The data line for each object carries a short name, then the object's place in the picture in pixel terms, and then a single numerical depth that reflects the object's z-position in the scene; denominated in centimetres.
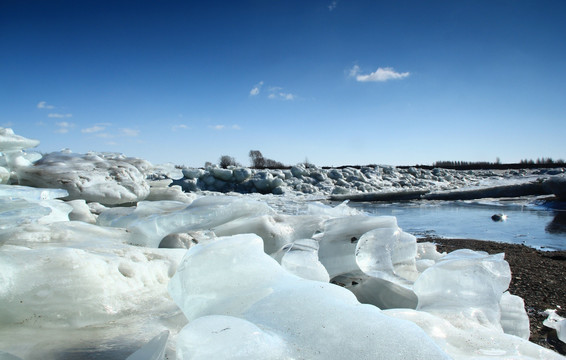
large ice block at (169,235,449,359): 63
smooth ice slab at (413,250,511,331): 121
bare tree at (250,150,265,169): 2734
